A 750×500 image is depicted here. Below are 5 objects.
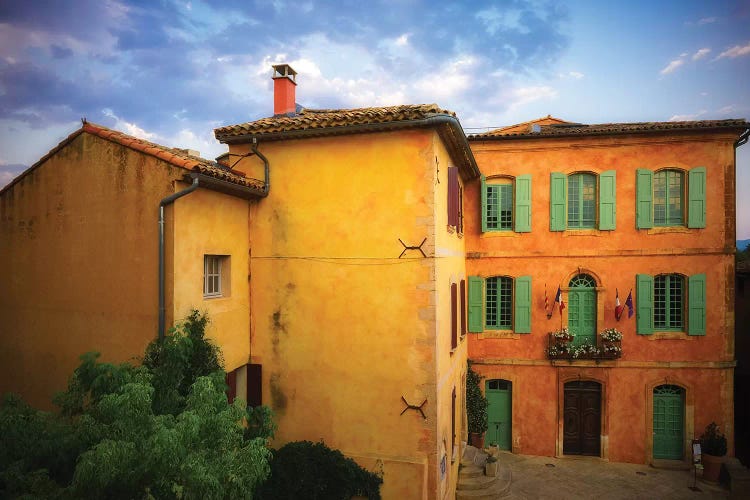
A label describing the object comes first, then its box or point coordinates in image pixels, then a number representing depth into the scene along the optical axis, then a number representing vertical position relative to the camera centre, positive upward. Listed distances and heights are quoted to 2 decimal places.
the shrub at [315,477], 8.23 -4.62
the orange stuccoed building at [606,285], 13.98 -1.39
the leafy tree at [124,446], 4.36 -2.25
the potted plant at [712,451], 13.23 -6.52
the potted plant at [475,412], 14.16 -5.62
